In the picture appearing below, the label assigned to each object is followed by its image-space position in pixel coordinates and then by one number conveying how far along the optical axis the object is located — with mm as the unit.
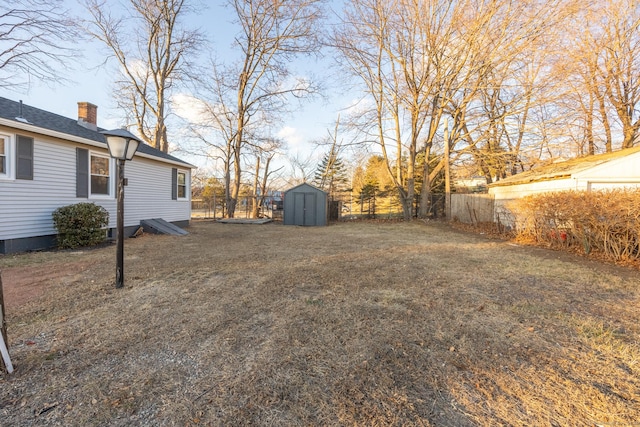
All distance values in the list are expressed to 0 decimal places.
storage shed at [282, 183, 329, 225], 14406
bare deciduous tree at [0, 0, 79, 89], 8367
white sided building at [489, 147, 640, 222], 8438
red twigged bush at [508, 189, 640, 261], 5441
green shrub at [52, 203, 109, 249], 6844
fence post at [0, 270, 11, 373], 1887
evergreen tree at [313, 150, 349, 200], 27347
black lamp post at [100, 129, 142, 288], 3811
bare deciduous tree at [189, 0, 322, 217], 16297
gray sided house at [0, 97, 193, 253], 6219
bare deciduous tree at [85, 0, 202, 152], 15357
